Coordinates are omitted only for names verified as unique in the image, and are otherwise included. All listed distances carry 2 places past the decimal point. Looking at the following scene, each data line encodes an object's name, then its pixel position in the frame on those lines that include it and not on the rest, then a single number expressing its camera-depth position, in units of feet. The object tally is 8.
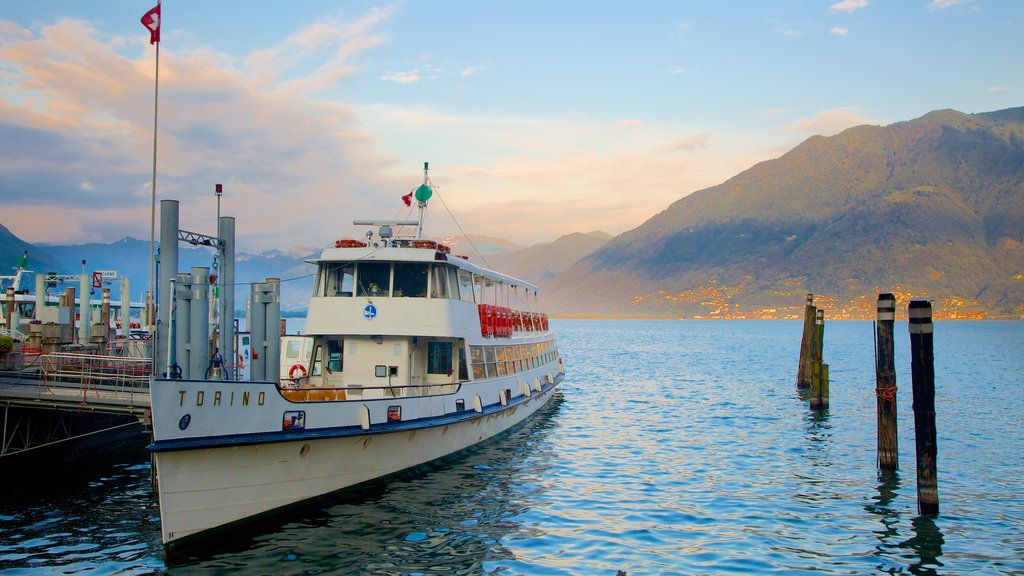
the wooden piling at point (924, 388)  54.13
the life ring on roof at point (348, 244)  72.64
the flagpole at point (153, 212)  76.43
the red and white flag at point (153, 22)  81.51
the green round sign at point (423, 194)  81.82
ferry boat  47.16
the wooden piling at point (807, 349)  128.06
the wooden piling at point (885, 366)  65.31
